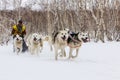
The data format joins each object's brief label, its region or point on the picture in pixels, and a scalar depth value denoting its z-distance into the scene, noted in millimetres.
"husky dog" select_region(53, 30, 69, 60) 10648
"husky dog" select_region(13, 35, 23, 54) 13602
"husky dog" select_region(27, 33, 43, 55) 12828
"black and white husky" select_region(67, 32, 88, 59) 10852
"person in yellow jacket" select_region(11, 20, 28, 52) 14102
